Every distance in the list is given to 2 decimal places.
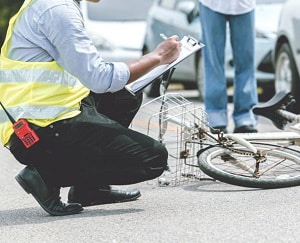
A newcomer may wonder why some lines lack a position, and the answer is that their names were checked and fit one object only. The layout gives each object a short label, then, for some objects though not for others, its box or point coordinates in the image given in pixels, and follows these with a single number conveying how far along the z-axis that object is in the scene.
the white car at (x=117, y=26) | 22.63
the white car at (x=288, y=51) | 15.31
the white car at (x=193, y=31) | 18.65
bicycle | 9.73
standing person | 13.42
